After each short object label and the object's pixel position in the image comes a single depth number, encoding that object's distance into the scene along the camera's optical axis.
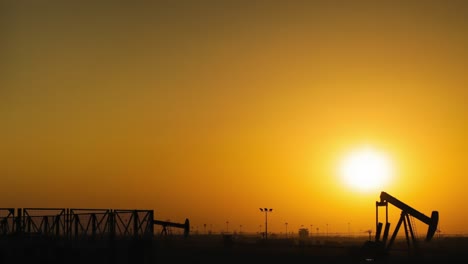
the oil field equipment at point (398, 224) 59.91
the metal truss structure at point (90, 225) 46.16
